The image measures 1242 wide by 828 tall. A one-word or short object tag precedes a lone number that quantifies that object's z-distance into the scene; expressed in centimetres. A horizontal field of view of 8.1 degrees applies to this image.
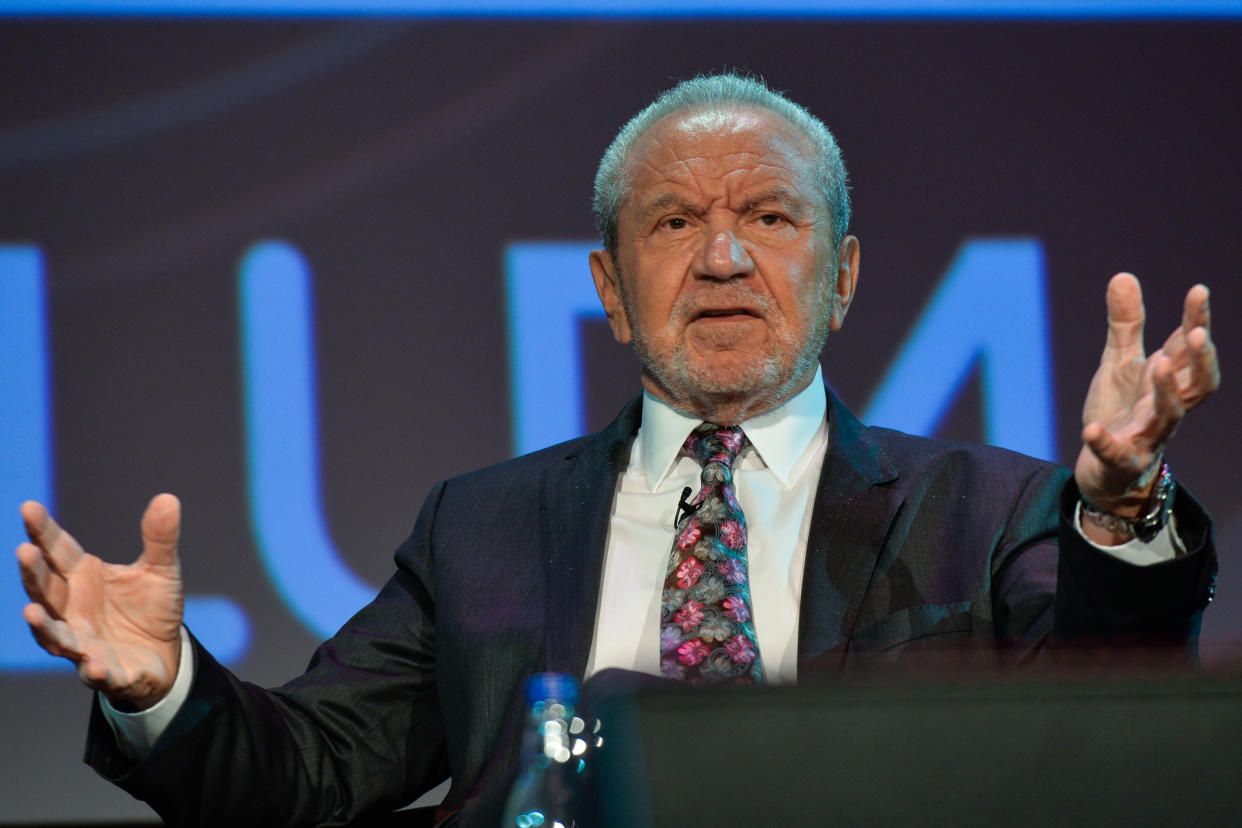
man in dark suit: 553
